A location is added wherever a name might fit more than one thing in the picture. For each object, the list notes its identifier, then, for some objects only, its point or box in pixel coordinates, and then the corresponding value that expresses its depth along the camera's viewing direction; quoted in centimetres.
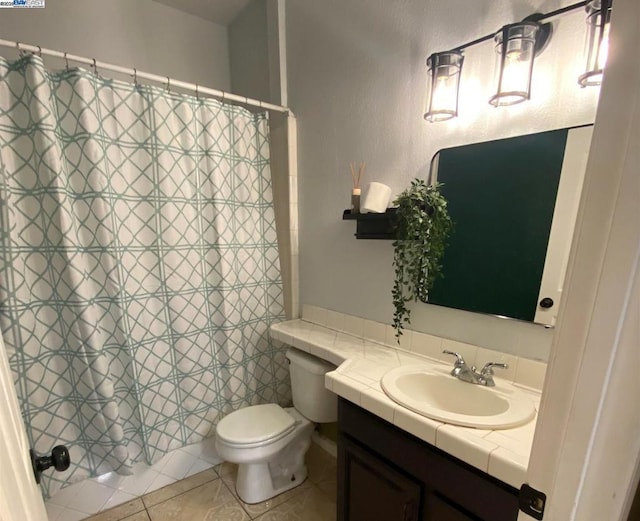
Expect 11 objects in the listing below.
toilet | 155
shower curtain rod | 129
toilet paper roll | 139
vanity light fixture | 87
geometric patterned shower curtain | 133
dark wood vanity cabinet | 83
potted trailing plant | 123
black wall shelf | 137
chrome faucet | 112
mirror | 102
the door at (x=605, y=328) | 41
